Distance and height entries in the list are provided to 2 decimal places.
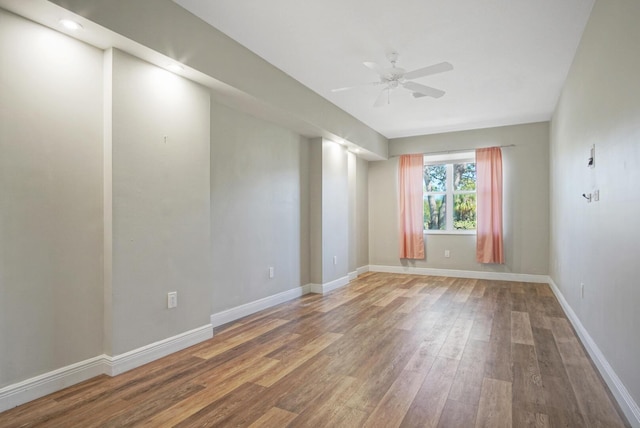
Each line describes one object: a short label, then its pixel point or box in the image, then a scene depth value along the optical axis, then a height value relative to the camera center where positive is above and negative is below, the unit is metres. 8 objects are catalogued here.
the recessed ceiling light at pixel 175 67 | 2.74 +1.17
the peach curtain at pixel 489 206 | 6.04 +0.13
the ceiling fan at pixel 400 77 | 3.16 +1.31
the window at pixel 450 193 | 6.52 +0.39
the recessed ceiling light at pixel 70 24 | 2.13 +1.18
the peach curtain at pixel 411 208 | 6.69 +0.12
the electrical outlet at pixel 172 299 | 2.83 -0.66
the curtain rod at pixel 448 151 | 6.38 +1.14
